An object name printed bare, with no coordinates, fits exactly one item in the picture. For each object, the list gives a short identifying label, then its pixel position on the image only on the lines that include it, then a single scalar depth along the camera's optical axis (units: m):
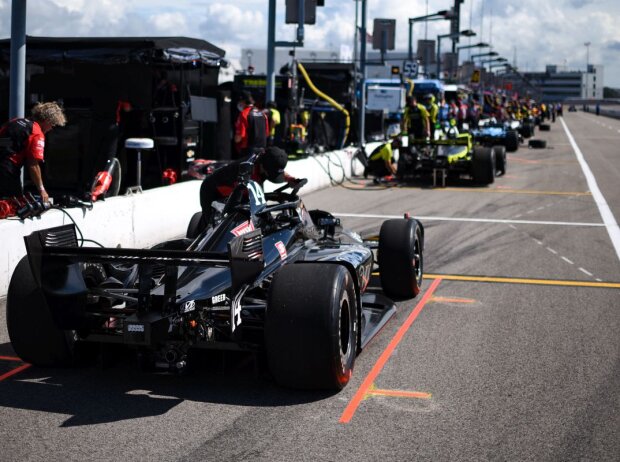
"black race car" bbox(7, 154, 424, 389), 5.53
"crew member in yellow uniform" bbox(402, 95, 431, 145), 20.45
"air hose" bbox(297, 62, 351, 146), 24.72
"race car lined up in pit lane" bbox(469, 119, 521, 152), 31.67
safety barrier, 8.64
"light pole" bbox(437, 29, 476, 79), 46.66
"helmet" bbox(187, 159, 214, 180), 15.71
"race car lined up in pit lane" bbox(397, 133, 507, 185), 20.06
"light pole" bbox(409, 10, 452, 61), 38.25
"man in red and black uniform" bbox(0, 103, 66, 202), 8.85
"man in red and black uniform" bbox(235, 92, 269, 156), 15.88
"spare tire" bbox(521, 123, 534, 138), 41.72
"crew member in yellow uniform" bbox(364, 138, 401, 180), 21.11
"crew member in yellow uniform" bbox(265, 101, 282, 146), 18.06
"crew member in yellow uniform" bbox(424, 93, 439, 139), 20.94
